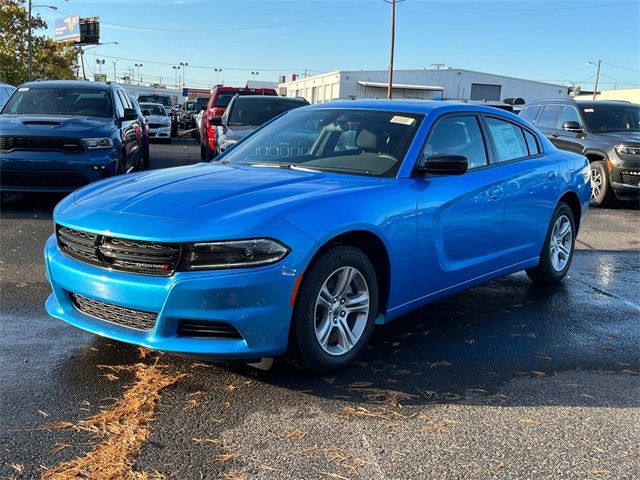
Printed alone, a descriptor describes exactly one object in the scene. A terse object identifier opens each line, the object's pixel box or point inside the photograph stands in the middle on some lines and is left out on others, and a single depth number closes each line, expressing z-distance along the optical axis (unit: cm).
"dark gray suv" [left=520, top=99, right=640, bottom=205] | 1095
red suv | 1485
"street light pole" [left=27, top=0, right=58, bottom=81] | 3693
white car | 2269
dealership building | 5700
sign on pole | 7012
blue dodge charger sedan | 318
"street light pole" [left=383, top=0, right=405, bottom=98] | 4250
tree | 3641
